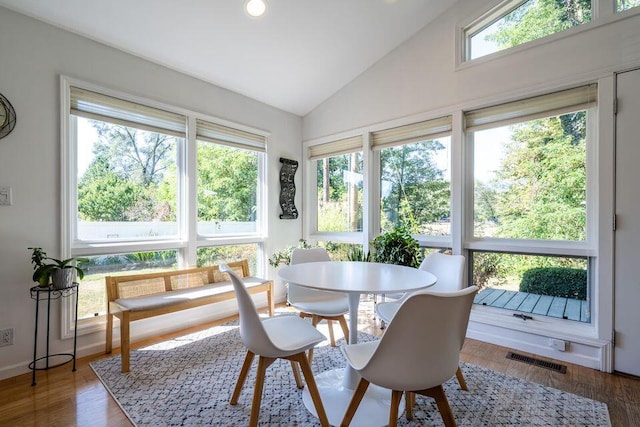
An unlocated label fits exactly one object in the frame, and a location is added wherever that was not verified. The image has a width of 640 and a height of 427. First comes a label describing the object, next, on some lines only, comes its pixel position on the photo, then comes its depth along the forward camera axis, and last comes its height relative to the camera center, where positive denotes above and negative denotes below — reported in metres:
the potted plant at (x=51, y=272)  2.10 -0.40
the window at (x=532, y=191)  2.45 +0.18
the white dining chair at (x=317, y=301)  2.20 -0.69
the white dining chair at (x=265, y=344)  1.49 -0.67
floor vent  2.28 -1.16
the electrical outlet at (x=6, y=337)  2.12 -0.85
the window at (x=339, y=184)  3.83 +0.38
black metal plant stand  2.10 -0.64
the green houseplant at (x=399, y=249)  2.90 -0.35
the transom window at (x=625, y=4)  2.21 +1.50
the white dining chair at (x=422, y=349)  1.15 -0.54
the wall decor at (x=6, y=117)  2.11 +0.67
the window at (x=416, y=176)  3.12 +0.39
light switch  2.12 +0.12
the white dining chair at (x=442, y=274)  2.20 -0.46
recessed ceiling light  2.50 +1.69
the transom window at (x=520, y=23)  2.46 +1.63
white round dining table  1.61 -0.39
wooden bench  2.29 -0.71
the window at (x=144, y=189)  2.51 +0.24
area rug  1.70 -1.14
